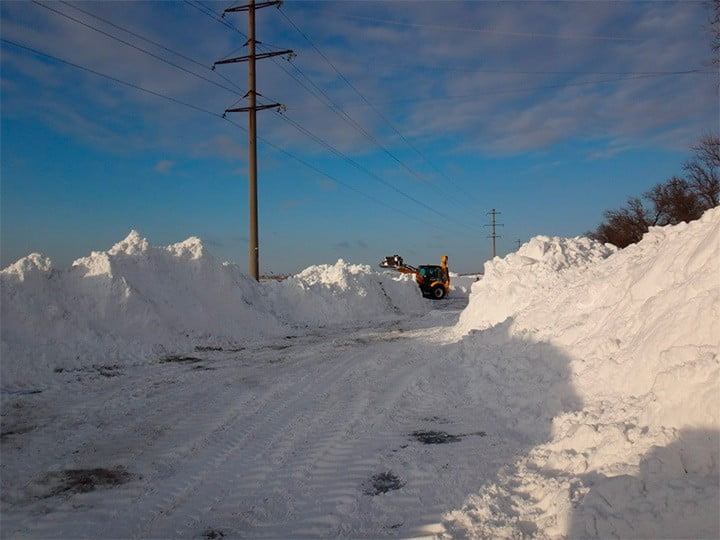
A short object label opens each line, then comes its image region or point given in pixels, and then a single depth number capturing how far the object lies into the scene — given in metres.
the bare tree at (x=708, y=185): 31.95
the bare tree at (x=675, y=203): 39.44
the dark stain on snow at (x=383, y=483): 4.47
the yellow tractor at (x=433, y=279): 32.88
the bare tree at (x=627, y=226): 47.12
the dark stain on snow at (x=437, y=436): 5.75
